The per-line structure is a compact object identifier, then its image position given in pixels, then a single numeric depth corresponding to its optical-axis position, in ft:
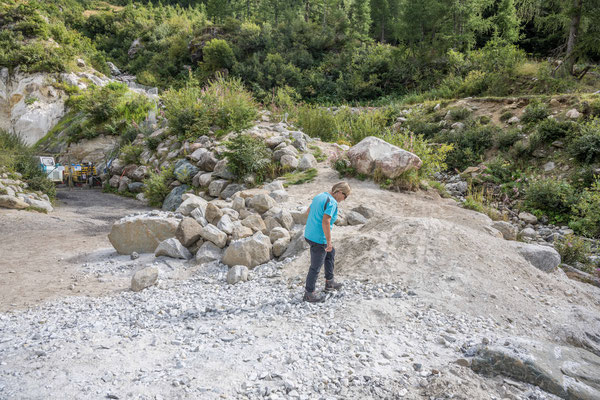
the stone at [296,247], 16.25
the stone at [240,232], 17.31
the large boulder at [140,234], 18.08
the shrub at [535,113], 35.06
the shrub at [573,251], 18.72
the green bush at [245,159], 27.45
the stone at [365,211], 20.26
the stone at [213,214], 18.95
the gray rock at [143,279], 14.26
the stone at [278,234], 17.17
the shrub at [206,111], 35.45
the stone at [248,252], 15.71
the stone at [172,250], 16.92
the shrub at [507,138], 34.22
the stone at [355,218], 19.30
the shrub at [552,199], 24.73
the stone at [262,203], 20.31
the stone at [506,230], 19.31
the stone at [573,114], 32.21
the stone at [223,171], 28.07
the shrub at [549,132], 31.91
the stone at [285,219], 18.42
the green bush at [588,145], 27.76
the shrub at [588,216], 22.24
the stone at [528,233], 21.78
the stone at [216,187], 27.32
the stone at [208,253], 16.42
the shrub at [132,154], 39.55
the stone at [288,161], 28.50
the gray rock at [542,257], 15.44
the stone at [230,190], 26.72
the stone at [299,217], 18.99
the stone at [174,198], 28.43
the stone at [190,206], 20.04
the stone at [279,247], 16.58
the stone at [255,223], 18.34
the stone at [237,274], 14.35
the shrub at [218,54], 85.30
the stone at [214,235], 16.97
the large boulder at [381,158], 25.05
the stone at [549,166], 30.01
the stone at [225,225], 17.57
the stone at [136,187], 35.70
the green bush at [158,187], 31.01
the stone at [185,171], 30.55
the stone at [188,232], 17.43
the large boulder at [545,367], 7.88
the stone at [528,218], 24.67
